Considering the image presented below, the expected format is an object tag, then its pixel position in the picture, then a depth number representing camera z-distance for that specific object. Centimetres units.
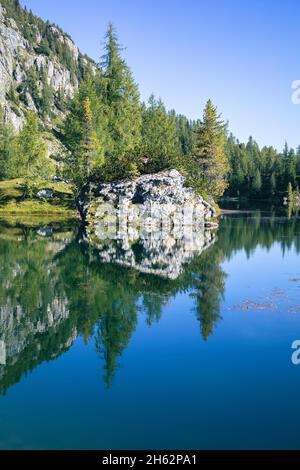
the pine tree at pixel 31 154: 8606
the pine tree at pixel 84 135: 7775
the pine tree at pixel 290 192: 14200
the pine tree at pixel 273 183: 15538
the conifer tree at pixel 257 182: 15950
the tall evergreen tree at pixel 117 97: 8706
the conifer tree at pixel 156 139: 7125
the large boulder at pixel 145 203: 6812
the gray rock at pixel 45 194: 8538
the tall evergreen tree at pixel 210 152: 8656
